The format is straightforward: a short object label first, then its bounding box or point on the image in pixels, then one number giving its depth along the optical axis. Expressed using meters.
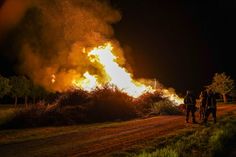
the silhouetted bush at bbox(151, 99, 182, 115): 31.25
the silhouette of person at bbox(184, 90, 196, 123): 23.47
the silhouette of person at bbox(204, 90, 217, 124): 22.34
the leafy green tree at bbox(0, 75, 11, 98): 61.97
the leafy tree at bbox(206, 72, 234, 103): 74.25
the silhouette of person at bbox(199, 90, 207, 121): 22.70
